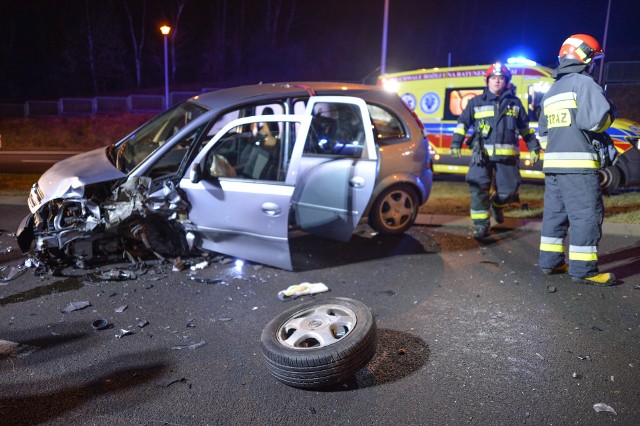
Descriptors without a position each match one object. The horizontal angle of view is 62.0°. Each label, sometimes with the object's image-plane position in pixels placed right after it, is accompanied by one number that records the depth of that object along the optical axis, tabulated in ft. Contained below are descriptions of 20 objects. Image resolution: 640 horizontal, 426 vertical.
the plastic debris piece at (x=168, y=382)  10.50
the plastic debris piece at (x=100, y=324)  13.23
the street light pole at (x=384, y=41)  73.99
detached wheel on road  10.07
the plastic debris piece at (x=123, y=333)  12.76
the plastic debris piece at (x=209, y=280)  16.42
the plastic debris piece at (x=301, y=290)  15.19
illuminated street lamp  71.51
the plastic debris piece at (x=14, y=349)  11.83
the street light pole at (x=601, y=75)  64.04
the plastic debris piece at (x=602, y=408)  9.30
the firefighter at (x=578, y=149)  14.69
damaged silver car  16.42
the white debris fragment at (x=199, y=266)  17.57
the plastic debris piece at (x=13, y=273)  16.56
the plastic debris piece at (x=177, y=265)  17.33
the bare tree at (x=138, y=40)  130.91
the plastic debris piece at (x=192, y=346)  12.15
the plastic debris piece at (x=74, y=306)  14.30
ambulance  29.17
